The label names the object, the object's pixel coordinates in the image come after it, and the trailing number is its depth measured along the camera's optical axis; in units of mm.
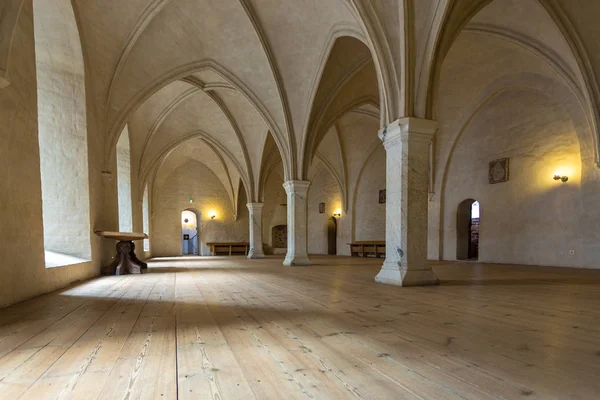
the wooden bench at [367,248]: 15199
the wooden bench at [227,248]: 20391
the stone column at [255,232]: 15625
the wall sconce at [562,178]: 9305
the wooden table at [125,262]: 7711
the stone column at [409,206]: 5566
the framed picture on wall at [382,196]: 16391
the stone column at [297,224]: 10477
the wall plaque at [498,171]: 10930
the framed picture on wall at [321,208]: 20281
